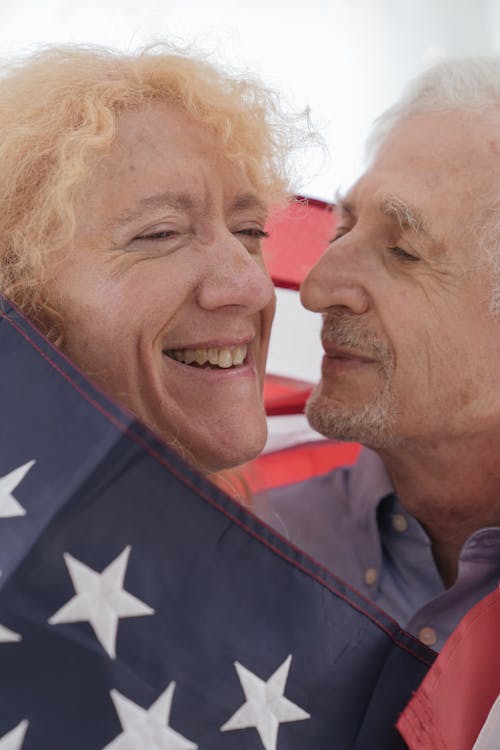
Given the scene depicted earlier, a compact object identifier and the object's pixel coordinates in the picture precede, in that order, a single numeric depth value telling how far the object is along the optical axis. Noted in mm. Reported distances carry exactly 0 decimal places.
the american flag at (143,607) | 508
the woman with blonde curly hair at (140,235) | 600
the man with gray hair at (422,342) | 739
